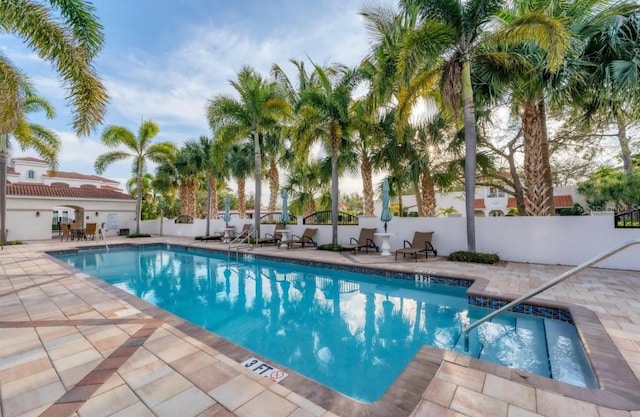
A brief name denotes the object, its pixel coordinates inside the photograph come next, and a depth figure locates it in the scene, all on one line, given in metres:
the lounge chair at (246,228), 15.59
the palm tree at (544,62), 6.80
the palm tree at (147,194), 25.38
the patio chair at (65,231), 17.91
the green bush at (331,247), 11.92
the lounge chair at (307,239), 13.58
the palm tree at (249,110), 13.52
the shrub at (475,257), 8.45
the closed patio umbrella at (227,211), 16.51
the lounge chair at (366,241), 11.28
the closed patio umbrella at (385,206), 10.81
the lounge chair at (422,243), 9.72
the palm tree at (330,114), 11.52
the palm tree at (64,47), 5.79
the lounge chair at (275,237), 14.07
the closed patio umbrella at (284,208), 14.07
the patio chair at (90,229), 17.83
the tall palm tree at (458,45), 7.93
